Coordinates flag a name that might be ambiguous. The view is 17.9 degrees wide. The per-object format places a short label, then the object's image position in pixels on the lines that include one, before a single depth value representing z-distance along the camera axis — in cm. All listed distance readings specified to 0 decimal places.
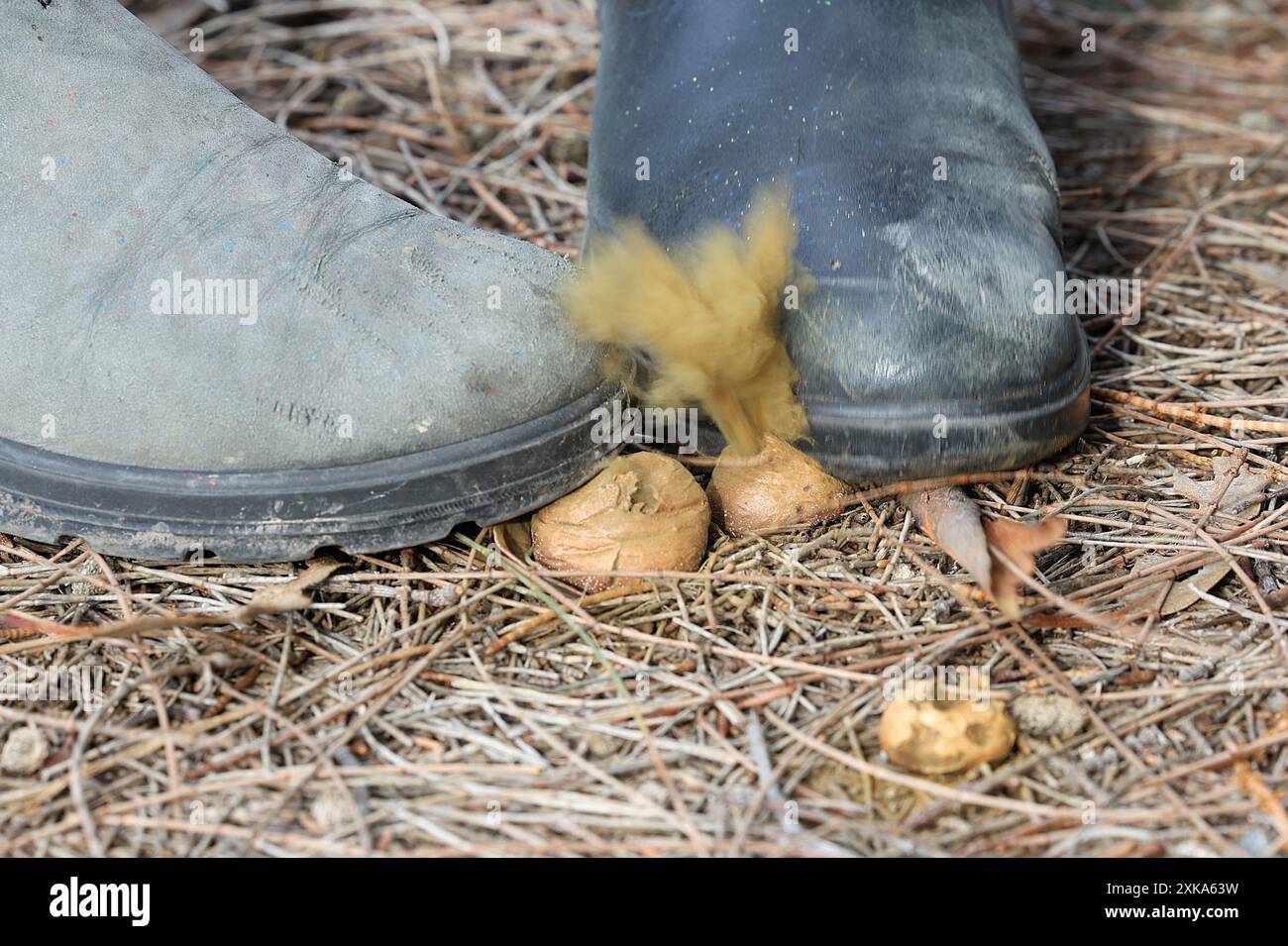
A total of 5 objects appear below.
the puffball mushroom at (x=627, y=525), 91
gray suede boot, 91
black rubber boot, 90
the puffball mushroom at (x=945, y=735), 85
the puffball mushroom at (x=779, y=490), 92
